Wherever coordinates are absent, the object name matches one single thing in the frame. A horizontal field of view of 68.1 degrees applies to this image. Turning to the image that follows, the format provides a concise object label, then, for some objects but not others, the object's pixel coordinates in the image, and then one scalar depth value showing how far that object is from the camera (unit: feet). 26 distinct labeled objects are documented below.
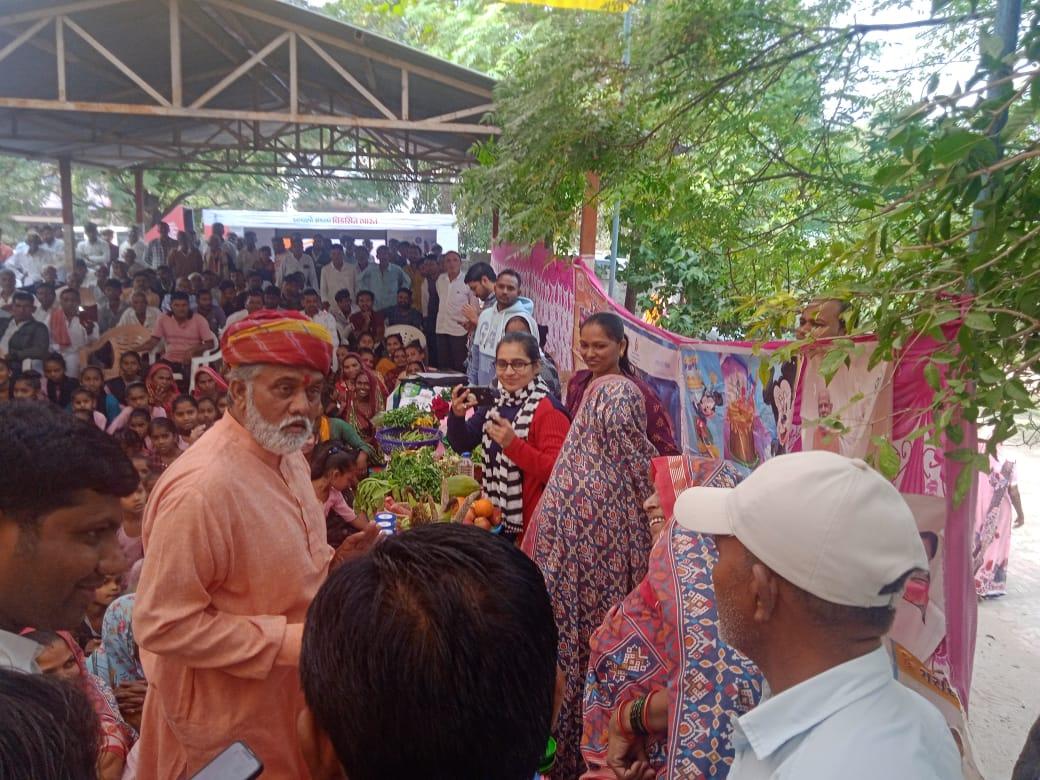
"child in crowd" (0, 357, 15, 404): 19.45
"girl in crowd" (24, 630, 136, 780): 5.24
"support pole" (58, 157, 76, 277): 42.78
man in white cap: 4.05
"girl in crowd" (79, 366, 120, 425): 20.39
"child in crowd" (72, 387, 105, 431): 18.84
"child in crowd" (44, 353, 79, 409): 23.11
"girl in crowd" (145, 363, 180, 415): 20.03
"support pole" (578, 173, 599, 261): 23.12
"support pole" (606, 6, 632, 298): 14.57
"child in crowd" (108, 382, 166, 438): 18.45
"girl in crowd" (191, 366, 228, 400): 19.44
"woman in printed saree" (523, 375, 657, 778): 10.13
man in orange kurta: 5.71
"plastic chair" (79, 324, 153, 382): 26.46
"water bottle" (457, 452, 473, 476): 17.17
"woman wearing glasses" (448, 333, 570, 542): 11.62
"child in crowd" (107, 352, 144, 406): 21.85
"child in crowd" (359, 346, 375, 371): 23.49
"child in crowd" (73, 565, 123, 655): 9.59
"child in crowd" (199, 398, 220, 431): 17.51
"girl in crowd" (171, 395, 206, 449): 17.29
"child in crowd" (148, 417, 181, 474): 16.44
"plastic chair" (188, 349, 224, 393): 27.07
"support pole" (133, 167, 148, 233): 59.88
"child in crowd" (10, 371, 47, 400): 18.93
